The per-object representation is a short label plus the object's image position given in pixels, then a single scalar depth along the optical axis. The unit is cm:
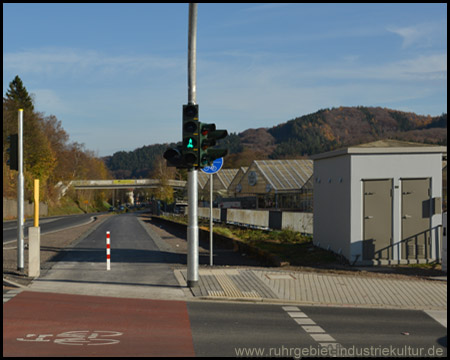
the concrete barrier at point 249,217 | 2995
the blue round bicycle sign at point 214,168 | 1616
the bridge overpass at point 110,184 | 11656
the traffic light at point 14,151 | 1535
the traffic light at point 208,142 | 1268
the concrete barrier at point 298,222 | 2445
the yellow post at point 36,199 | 1549
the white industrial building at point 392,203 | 1698
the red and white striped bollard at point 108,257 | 1538
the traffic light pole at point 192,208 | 1310
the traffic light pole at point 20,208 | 1544
